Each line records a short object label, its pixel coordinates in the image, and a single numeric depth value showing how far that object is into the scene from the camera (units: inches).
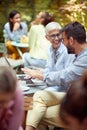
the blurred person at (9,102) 86.5
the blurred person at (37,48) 240.1
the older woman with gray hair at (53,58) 156.9
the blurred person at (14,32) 311.3
